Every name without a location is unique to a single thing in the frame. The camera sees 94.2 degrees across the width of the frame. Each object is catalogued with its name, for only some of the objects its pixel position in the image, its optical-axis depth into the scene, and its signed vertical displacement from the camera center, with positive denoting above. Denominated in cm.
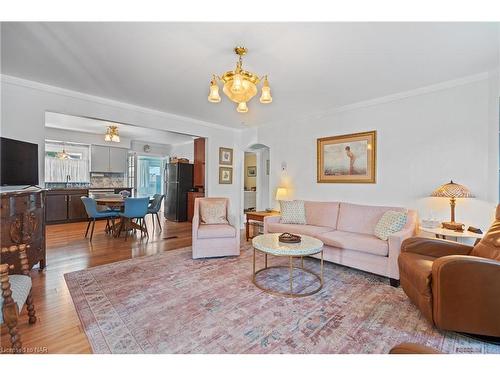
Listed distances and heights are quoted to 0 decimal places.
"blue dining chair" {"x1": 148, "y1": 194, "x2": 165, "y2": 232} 530 -49
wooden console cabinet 213 -42
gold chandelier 203 +89
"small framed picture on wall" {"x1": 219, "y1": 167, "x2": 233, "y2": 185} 536 +21
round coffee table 230 -65
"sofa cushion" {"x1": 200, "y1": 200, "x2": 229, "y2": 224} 377 -46
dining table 461 -77
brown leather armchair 158 -76
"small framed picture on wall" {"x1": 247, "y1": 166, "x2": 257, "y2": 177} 812 +47
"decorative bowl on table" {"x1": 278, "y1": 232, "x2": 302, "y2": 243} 257 -60
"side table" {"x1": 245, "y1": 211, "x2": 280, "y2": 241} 439 -65
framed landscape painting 367 +46
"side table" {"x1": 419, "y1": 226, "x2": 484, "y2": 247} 241 -52
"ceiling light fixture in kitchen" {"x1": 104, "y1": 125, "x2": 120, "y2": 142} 568 +123
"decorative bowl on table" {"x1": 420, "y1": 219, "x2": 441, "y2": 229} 284 -47
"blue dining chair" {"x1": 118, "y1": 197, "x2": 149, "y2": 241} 444 -53
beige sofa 263 -67
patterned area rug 162 -111
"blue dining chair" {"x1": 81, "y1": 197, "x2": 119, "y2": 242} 438 -47
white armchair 337 -83
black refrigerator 661 -12
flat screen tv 242 +23
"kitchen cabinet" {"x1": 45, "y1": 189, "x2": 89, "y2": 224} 589 -60
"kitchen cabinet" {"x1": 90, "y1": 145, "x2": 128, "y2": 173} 680 +73
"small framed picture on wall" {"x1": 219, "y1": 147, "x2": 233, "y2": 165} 534 +67
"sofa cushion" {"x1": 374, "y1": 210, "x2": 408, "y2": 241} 277 -48
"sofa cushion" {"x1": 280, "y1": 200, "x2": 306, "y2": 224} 387 -48
